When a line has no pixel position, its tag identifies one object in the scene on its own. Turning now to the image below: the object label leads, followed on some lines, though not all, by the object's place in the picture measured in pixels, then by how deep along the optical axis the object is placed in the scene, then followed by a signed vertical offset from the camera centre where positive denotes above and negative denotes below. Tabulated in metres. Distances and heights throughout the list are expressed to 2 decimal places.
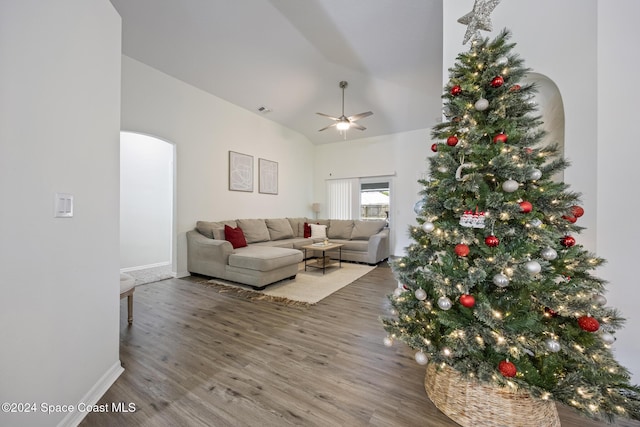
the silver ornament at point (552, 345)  1.03 -0.57
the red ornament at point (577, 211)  1.24 +0.01
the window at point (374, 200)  6.48 +0.29
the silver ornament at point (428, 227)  1.31 -0.09
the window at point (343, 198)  6.80 +0.35
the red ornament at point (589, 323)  1.05 -0.49
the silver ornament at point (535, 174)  1.12 +0.18
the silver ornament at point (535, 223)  1.12 -0.05
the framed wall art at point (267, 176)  5.61 +0.79
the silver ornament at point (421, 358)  1.28 -0.79
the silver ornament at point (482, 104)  1.26 +0.56
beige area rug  3.05 -1.12
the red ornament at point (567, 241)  1.22 -0.14
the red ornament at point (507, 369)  1.05 -0.69
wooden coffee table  4.31 -1.02
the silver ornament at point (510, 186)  1.12 +0.12
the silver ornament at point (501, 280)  1.08 -0.31
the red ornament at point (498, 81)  1.25 +0.68
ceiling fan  4.01 +1.54
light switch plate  1.16 +0.01
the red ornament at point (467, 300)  1.13 -0.42
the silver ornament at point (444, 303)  1.19 -0.45
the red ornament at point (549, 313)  1.20 -0.50
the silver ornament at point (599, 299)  1.16 -0.42
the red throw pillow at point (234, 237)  4.04 -0.48
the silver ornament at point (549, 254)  1.08 -0.18
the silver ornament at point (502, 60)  1.28 +0.81
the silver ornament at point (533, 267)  1.04 -0.24
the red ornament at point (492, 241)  1.14 -0.14
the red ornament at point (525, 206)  1.11 +0.03
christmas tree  1.07 -0.26
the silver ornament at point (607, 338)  1.12 -0.58
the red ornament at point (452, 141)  1.39 +0.41
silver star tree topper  1.46 +1.20
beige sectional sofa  3.43 -0.67
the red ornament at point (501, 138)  1.20 +0.37
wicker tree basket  1.15 -0.96
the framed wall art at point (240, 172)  4.92 +0.79
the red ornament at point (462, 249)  1.17 -0.19
